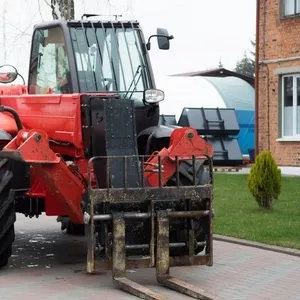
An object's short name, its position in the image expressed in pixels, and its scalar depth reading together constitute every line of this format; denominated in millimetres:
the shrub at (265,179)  15195
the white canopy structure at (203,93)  33781
